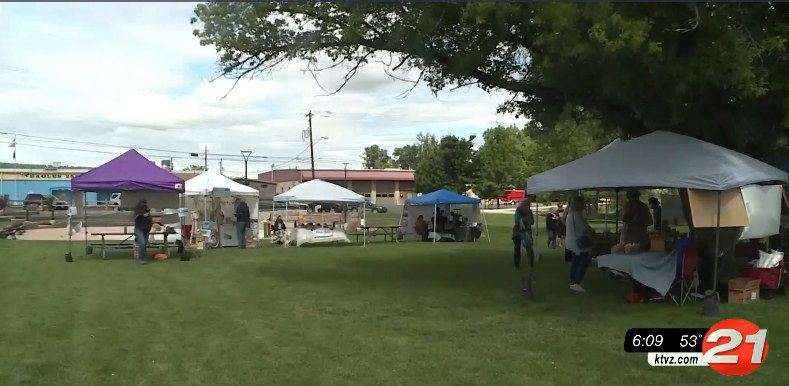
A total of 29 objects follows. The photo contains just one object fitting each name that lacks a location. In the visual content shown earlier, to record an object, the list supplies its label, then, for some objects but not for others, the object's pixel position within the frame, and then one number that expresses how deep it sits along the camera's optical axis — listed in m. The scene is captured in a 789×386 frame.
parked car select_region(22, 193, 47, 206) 47.66
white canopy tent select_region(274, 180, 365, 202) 21.91
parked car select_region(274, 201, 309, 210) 48.47
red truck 82.60
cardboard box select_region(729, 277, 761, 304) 9.16
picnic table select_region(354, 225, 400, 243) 23.01
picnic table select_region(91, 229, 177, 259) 16.27
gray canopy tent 8.67
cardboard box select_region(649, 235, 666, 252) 9.97
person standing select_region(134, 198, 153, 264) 15.10
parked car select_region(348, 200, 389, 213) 57.66
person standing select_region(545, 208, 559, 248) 19.05
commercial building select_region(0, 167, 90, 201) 71.69
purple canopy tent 15.30
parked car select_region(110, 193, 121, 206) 56.84
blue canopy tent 23.02
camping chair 9.16
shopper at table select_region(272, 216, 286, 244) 21.94
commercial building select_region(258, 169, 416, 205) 82.94
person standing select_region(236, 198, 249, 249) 20.11
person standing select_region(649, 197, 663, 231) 16.17
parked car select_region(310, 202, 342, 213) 41.03
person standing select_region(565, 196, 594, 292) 10.12
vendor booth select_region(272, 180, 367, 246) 21.08
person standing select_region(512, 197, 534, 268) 13.21
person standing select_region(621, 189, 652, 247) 11.01
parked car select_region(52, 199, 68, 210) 49.07
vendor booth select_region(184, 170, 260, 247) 20.59
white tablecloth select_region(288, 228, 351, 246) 20.94
